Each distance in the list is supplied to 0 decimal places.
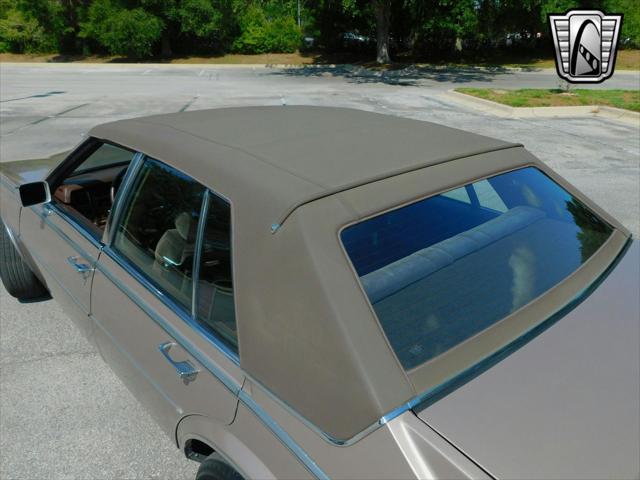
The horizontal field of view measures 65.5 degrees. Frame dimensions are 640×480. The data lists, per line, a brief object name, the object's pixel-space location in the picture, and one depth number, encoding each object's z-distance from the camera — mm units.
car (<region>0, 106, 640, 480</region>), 1242
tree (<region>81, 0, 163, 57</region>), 29312
